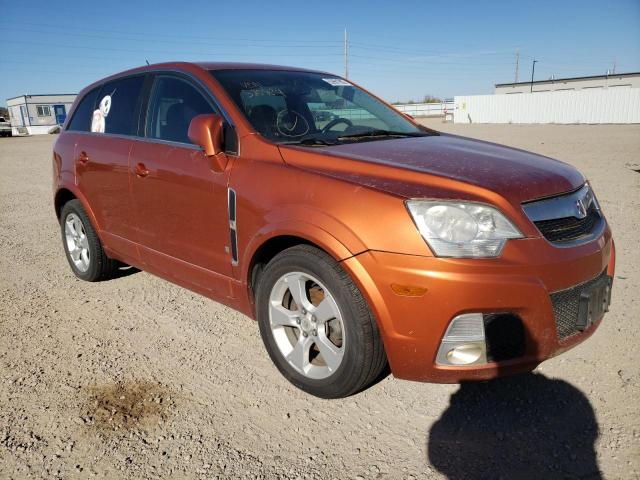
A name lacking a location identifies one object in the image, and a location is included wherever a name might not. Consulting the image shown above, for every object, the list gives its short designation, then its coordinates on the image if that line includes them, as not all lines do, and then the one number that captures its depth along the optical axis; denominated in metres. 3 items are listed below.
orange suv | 2.18
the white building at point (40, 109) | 56.84
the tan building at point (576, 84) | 52.34
